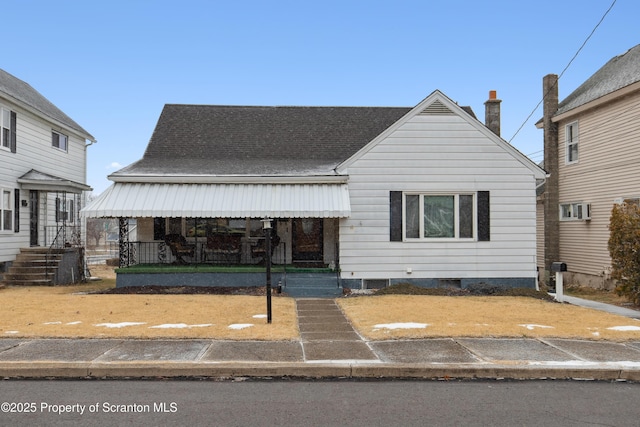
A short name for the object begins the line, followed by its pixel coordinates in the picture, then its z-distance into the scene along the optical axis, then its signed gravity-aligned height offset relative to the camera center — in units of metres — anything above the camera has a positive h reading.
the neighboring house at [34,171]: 16.36 +2.14
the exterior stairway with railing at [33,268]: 15.98 -1.30
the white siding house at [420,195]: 13.91 +0.93
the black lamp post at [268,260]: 8.43 -0.55
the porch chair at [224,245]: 14.80 -0.50
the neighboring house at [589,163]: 15.95 +2.31
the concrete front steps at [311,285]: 13.10 -1.55
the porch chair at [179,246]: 14.60 -0.53
